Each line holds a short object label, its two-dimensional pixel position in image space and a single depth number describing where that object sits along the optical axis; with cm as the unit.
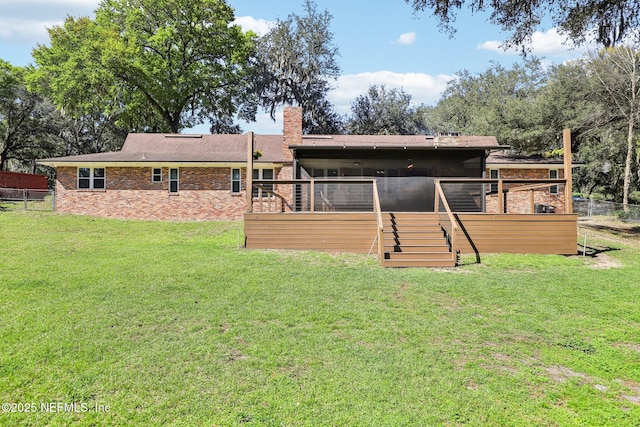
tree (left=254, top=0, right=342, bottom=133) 3167
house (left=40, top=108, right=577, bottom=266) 969
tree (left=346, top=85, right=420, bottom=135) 3256
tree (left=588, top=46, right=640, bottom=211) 1905
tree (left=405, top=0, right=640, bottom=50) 825
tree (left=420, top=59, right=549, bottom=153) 2247
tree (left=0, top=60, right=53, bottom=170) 2995
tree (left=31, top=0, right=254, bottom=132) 2514
